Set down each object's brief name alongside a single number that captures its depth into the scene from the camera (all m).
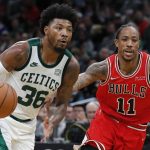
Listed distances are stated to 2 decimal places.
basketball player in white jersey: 6.54
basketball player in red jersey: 7.23
